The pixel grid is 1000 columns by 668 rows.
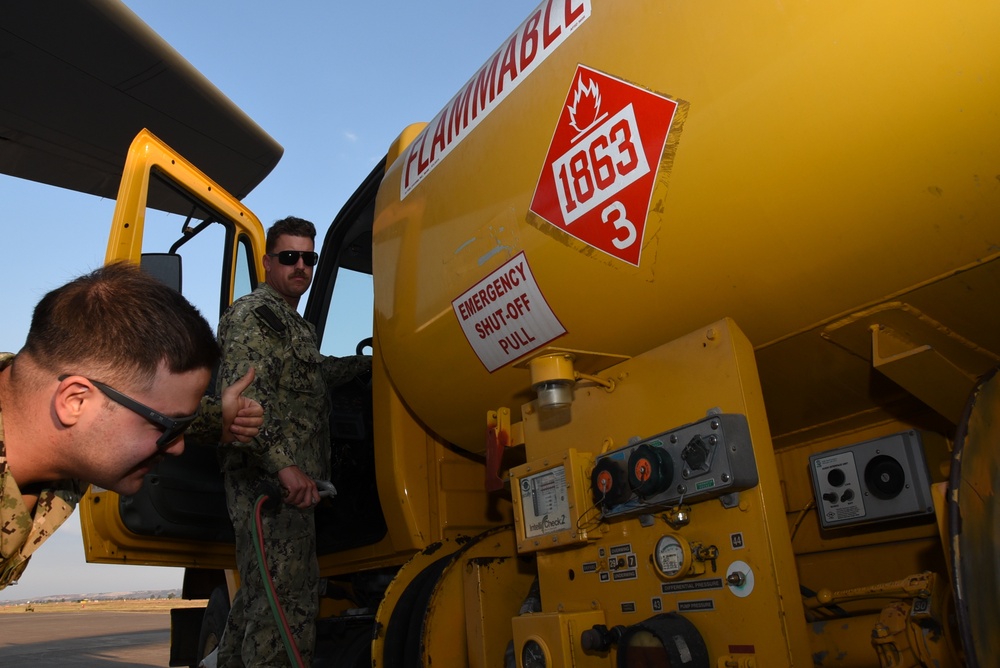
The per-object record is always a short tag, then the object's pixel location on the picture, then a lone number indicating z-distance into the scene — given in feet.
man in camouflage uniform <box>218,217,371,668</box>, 8.05
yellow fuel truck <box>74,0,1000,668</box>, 4.00
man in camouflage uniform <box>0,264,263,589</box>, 4.24
